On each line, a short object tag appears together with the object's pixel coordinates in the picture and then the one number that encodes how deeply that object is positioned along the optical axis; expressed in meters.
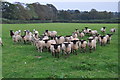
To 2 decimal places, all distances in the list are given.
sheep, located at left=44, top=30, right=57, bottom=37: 25.08
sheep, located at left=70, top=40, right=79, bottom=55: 15.11
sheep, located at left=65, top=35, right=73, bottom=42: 17.96
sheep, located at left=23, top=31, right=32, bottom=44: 20.45
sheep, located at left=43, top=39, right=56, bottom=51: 16.04
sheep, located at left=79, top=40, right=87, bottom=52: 15.98
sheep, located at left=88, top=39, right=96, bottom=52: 16.15
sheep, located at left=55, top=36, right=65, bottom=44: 18.08
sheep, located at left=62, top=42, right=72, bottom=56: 14.18
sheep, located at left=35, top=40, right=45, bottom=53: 16.11
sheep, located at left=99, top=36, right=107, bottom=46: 18.86
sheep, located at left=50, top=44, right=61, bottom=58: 14.06
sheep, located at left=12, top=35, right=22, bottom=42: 20.81
